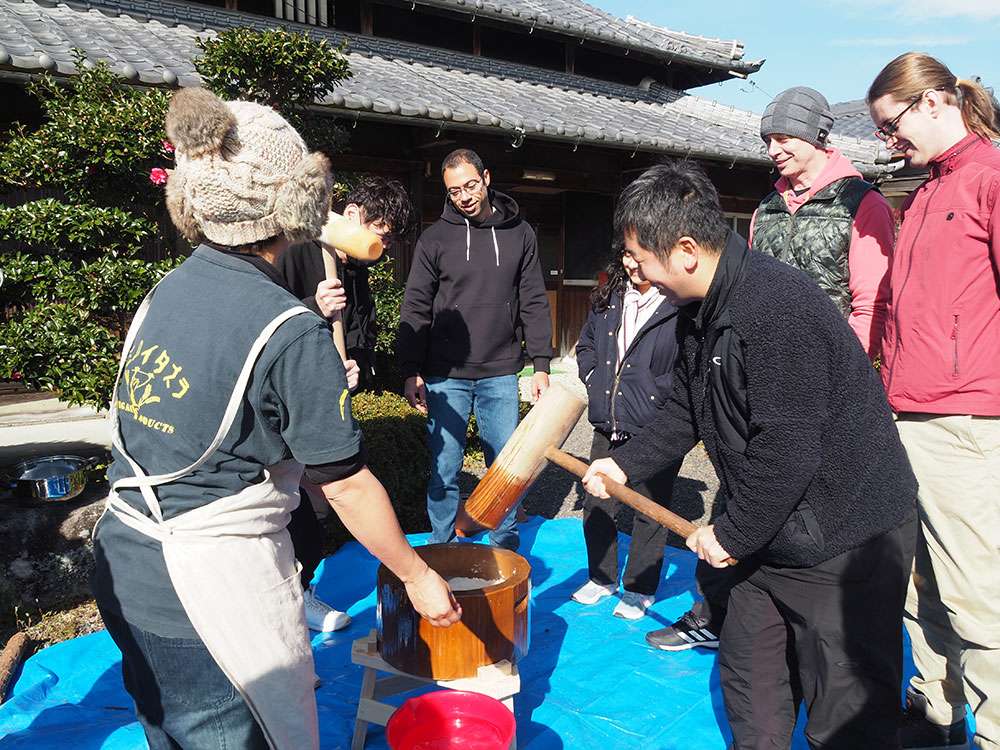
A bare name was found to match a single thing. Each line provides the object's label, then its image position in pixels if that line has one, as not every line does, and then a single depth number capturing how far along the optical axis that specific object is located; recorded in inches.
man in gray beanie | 112.3
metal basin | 165.5
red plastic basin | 86.3
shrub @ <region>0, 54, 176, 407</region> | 166.2
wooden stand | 92.7
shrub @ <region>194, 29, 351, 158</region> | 191.0
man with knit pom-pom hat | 57.8
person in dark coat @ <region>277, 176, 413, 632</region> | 114.1
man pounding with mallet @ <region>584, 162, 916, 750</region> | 71.1
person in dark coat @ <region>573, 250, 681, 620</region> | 136.7
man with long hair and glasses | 91.9
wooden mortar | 90.8
